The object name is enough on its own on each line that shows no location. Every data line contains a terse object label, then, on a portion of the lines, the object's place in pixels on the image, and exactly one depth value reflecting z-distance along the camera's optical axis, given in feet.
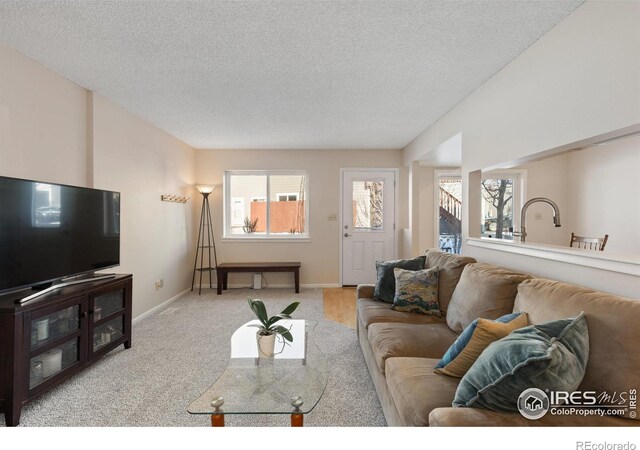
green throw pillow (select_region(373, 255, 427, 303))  9.68
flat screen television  6.73
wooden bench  17.02
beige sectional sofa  3.90
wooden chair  11.73
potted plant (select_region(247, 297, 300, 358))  6.37
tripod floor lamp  18.24
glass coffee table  4.89
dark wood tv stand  6.28
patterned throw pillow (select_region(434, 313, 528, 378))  4.84
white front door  18.67
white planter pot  6.38
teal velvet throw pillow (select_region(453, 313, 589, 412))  3.69
